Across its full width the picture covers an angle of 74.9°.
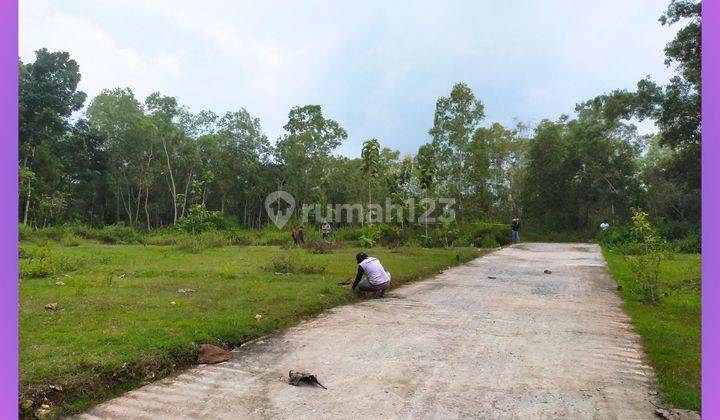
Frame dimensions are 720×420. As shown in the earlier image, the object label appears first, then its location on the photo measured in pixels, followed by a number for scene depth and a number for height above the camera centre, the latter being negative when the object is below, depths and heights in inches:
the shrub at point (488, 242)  915.4 -60.4
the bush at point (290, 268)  453.7 -54.1
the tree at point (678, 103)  706.8 +199.4
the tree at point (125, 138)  1515.7 +251.4
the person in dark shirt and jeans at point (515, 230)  1029.2 -41.2
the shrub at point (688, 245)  817.4 -63.2
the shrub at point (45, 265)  406.0 -47.8
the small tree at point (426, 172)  898.1 +76.4
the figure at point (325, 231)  952.4 -37.1
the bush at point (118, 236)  1107.9 -52.2
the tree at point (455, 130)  1216.2 +214.6
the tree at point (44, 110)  1316.4 +301.1
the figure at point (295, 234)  868.1 -39.3
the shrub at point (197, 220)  836.6 -12.0
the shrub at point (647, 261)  334.0 -37.4
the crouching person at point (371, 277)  344.5 -47.9
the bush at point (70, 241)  893.8 -50.9
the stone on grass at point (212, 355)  191.9 -59.0
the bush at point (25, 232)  967.6 -36.6
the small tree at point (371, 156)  904.9 +108.9
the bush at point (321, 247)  714.9 -55.9
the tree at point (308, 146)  1498.5 +217.6
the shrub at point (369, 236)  833.9 -43.0
